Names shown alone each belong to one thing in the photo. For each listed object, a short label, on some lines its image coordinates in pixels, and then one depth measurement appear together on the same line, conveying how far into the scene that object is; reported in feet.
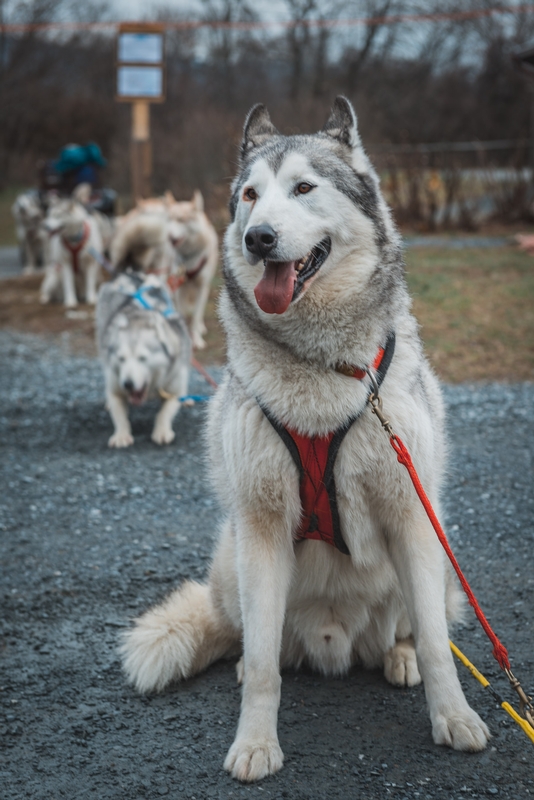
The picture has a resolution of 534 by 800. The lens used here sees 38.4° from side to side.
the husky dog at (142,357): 17.35
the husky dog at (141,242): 24.44
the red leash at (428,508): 6.71
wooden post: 35.78
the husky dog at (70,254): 34.06
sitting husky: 6.87
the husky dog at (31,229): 43.09
